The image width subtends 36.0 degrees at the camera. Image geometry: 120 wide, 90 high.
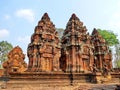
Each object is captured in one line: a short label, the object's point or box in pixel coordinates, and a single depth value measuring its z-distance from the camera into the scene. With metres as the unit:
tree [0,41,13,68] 43.38
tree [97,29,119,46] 42.28
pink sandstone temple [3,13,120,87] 19.55
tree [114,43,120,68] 45.72
